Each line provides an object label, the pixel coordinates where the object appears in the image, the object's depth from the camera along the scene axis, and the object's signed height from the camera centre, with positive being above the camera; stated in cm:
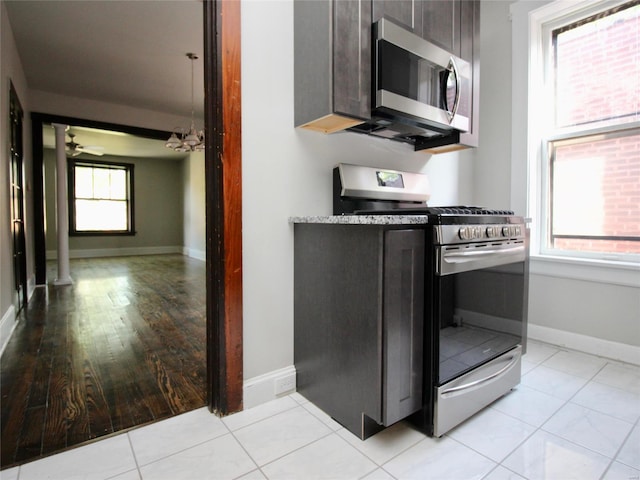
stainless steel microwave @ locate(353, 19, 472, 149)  155 +70
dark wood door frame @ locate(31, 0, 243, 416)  147 +11
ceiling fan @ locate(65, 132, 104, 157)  535 +132
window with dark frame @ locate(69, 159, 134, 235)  794 +72
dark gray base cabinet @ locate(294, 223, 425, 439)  126 -38
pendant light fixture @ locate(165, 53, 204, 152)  429 +108
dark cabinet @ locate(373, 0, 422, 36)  157 +102
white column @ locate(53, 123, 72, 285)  482 +36
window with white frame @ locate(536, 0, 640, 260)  216 +63
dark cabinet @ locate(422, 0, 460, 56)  178 +110
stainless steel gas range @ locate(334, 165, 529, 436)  133 -32
